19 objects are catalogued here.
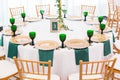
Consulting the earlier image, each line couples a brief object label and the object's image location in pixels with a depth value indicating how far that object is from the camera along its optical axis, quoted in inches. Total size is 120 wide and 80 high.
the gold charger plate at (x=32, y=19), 163.8
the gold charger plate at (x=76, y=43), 120.8
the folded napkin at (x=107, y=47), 130.4
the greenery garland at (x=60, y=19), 146.2
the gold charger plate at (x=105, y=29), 144.6
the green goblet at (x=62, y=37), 120.0
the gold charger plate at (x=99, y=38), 129.4
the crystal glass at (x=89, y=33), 126.7
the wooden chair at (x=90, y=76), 109.4
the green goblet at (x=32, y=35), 124.3
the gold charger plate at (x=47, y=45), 119.7
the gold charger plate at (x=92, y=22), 157.8
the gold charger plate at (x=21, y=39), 126.4
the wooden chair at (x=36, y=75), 108.4
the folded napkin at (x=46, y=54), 117.6
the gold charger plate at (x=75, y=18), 167.3
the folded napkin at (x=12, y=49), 125.2
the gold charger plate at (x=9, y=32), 138.4
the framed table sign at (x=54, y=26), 139.9
